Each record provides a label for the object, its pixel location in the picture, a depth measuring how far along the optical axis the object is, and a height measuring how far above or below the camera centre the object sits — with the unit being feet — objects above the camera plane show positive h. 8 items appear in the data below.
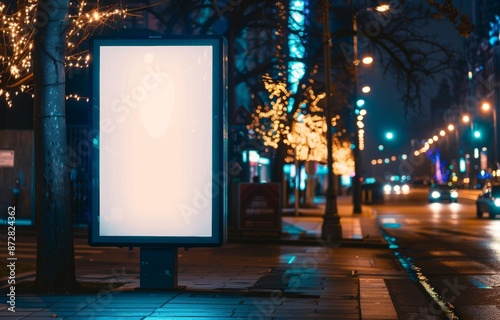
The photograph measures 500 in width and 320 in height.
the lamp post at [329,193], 85.05 +0.38
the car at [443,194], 224.33 +0.30
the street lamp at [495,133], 400.69 +28.09
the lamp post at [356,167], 141.06 +5.02
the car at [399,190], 366.29 +2.41
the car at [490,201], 132.98 -0.99
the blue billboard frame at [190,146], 39.86 +2.23
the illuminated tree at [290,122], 112.06 +10.50
